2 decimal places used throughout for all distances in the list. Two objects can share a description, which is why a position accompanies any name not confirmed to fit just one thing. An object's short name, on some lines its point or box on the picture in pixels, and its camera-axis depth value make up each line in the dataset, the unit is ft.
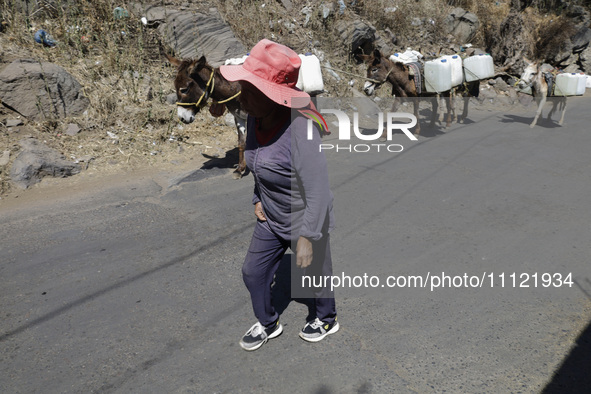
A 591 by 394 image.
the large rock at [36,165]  20.18
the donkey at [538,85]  34.14
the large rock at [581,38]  54.90
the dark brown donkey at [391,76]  30.53
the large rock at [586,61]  54.29
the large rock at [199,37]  32.91
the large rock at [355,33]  41.93
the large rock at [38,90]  24.41
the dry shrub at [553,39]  53.26
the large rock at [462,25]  53.21
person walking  7.79
